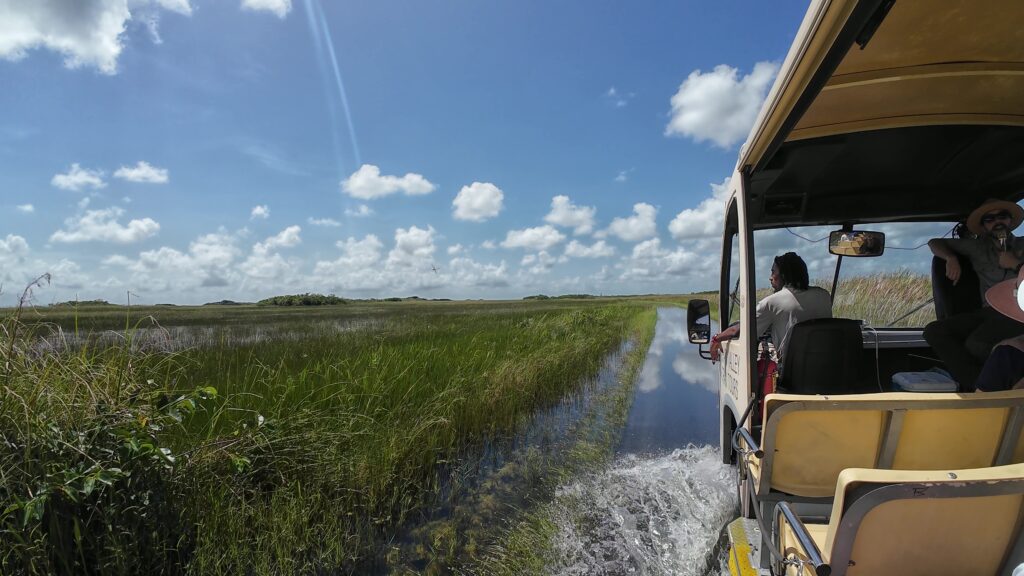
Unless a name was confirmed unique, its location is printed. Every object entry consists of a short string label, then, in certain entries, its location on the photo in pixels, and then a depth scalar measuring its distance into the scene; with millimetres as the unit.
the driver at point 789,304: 2973
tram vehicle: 1236
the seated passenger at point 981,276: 2609
